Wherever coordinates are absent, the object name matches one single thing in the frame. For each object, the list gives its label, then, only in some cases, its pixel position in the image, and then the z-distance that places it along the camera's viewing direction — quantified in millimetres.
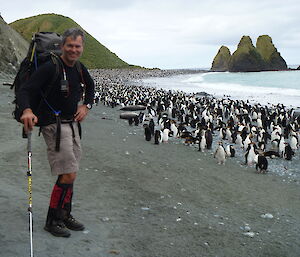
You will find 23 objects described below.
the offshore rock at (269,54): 162500
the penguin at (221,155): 10504
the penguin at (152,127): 14000
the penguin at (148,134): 12812
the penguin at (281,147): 12590
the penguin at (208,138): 12477
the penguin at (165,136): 13016
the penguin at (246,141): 13203
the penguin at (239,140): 13938
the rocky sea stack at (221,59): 183250
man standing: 3469
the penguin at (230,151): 11929
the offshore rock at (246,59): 155000
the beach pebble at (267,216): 6103
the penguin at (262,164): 9742
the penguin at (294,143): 13788
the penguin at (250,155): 10820
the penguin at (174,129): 14812
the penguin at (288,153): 11842
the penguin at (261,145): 12826
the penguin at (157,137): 12328
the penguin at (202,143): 12184
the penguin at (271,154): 11888
